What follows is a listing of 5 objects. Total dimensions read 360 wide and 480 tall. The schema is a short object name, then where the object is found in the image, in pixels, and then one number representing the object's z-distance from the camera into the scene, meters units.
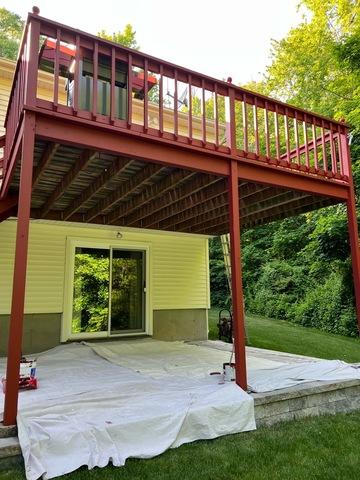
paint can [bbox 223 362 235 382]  3.85
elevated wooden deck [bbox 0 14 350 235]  3.16
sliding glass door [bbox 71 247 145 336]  6.63
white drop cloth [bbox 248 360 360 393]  3.74
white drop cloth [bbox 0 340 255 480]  2.48
